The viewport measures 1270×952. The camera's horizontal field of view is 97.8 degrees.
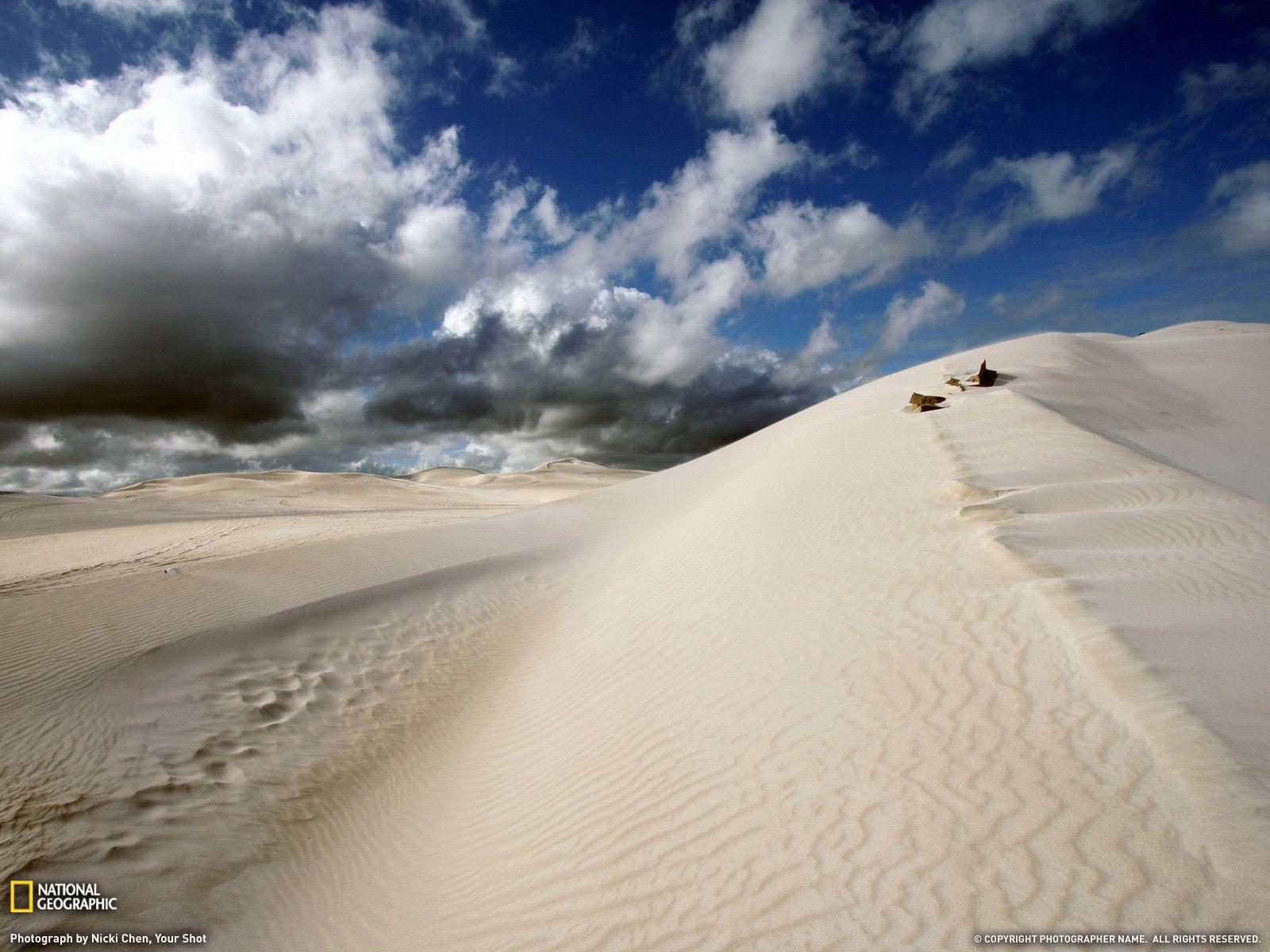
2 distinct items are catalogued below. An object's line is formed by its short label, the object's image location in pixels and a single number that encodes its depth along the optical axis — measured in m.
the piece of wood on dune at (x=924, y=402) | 15.30
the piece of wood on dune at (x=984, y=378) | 17.38
